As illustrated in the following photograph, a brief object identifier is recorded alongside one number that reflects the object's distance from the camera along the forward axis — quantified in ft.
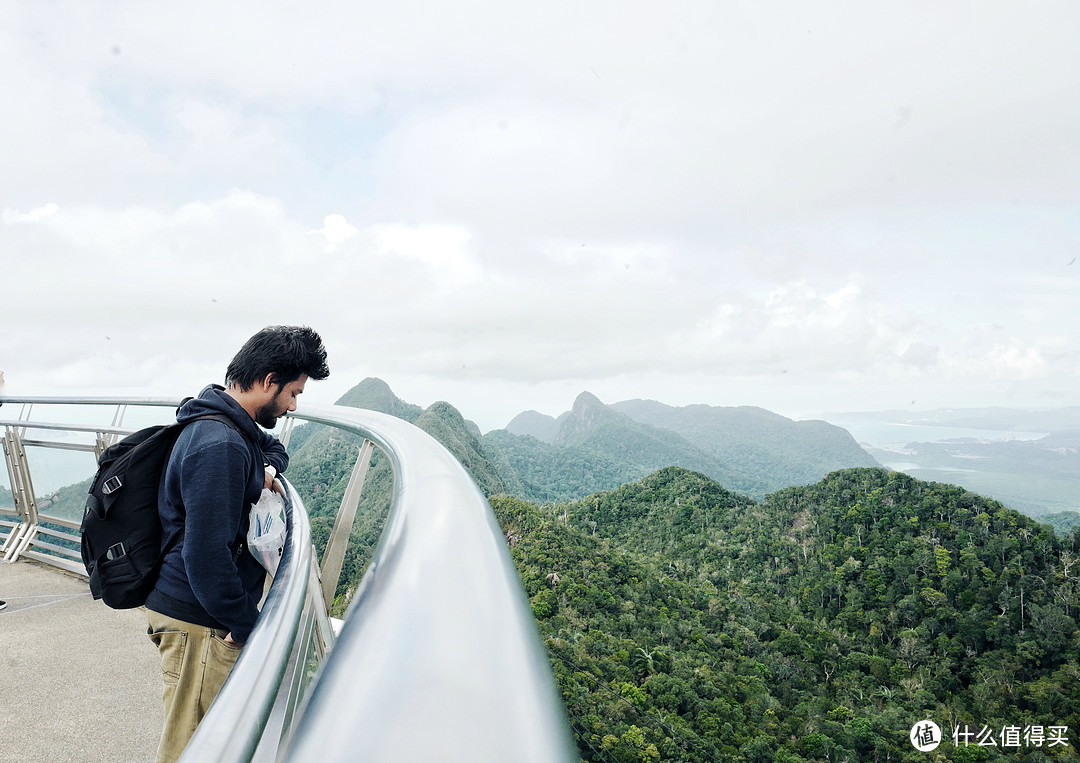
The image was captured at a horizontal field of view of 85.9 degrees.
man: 4.25
